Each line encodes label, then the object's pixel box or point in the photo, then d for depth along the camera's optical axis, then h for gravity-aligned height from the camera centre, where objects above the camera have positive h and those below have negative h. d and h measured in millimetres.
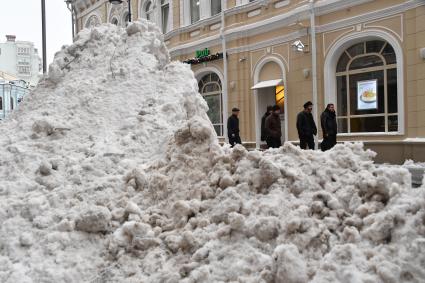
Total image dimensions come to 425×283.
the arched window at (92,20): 23956 +6302
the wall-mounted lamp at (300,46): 12023 +2319
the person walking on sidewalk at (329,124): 9156 +183
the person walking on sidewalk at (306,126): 9203 +152
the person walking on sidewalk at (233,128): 10359 +160
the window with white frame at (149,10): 19141 +5357
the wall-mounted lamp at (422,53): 9672 +1665
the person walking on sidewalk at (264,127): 9516 +156
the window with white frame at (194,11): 16359 +4534
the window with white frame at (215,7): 15298 +4348
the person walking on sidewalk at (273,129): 9273 +109
